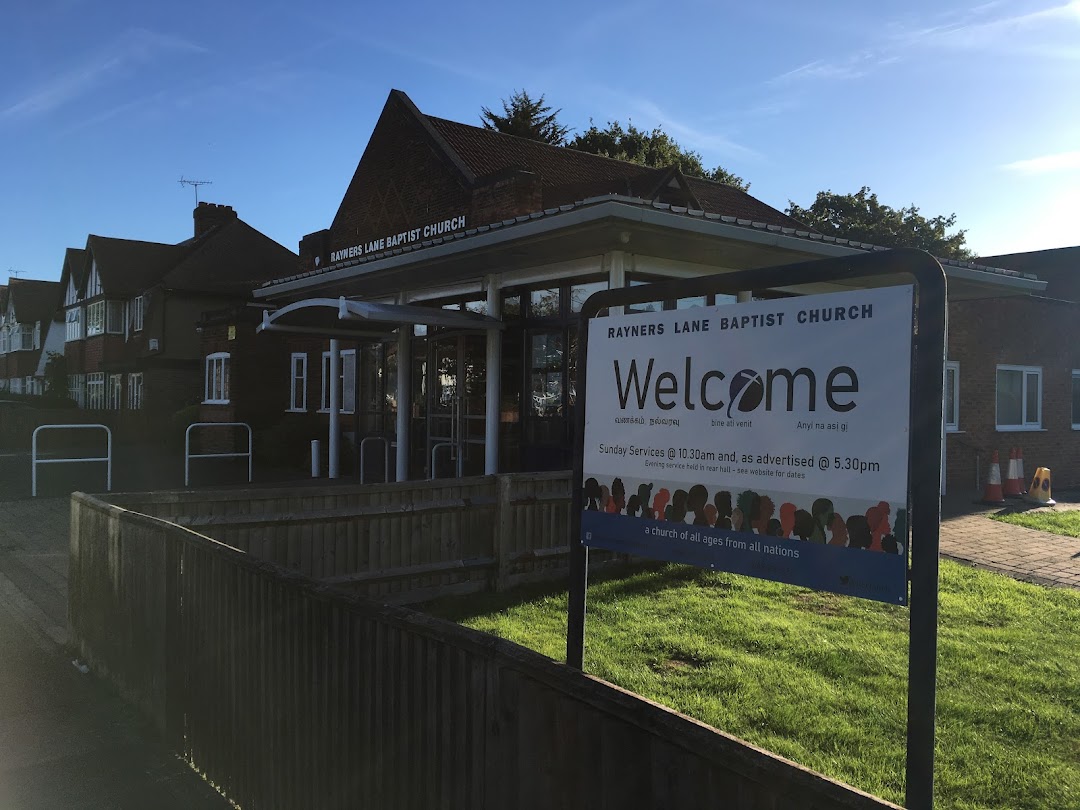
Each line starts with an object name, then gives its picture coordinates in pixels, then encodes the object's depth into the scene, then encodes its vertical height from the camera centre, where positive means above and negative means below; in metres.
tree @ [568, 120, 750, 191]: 41.66 +12.18
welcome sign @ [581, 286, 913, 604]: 2.62 -0.15
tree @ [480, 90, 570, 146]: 41.84 +13.26
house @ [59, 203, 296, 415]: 33.62 +3.57
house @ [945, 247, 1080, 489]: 16.86 +0.33
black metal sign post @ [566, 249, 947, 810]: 2.47 -0.27
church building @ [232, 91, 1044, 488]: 9.55 +1.47
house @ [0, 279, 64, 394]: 59.25 +3.93
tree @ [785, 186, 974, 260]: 41.16 +8.70
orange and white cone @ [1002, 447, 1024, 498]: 15.30 -1.43
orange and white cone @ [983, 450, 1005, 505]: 14.46 -1.49
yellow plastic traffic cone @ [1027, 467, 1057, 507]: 14.61 -1.51
